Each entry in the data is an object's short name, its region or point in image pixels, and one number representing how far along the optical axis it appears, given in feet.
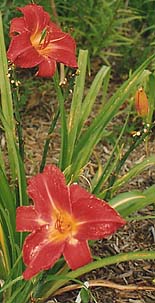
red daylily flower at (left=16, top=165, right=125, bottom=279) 4.52
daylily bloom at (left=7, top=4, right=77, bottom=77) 5.56
